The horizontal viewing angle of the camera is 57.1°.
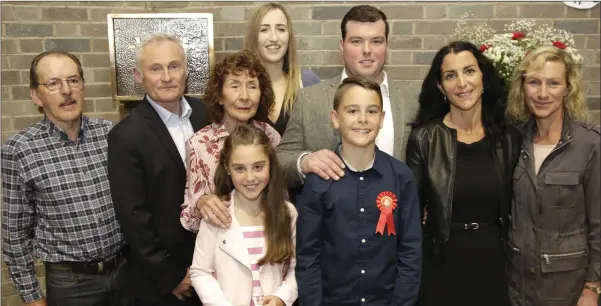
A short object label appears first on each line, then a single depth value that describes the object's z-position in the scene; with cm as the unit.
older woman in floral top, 245
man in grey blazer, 268
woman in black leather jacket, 253
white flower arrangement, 345
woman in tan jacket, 259
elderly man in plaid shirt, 255
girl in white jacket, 230
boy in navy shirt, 227
